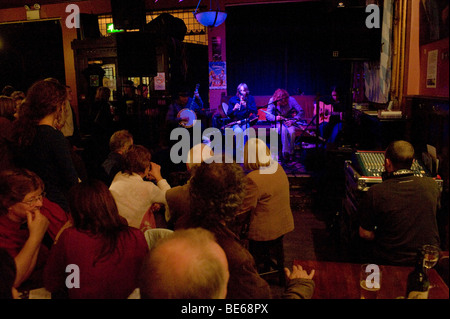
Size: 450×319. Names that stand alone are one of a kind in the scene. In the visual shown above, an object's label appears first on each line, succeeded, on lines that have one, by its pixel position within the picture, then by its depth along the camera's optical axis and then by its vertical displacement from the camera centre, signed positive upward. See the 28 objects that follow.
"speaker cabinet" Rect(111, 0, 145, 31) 6.48 +1.51
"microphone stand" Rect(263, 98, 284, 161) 6.76 -0.85
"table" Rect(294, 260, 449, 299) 1.64 -0.83
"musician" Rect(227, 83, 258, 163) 7.37 -0.20
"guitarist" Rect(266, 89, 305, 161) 7.14 -0.30
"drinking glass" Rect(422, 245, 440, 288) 1.64 -0.67
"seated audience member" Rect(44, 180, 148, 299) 1.58 -0.62
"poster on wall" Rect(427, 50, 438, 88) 2.93 +0.22
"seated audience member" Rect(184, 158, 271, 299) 1.53 -0.51
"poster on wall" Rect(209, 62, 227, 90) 8.77 +0.58
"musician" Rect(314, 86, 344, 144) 5.99 -0.36
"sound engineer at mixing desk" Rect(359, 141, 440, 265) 2.19 -0.66
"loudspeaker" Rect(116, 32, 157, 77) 5.89 +0.77
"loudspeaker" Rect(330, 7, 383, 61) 4.09 +0.66
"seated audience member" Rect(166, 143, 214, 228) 2.38 -0.62
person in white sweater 2.52 -0.58
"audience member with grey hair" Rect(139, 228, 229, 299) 0.98 -0.44
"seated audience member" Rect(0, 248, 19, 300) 1.26 -0.56
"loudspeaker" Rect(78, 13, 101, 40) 8.14 +1.64
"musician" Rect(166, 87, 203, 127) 6.49 -0.12
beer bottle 1.57 -0.76
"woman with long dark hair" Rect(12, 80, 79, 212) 2.44 -0.23
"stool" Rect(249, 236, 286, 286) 2.88 -1.21
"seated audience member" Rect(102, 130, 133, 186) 3.30 -0.39
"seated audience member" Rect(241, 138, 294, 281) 2.79 -0.72
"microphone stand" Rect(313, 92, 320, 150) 5.98 -0.36
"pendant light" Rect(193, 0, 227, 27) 5.61 +1.24
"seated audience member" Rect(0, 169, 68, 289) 1.79 -0.56
